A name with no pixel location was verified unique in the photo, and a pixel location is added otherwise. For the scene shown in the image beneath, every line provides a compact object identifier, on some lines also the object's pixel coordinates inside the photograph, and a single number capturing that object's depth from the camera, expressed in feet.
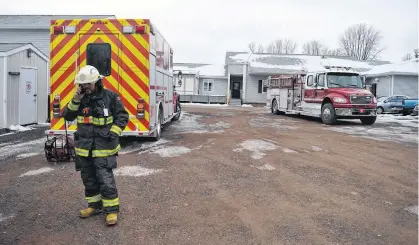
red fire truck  51.34
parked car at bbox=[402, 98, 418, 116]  79.87
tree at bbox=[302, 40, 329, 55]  263.08
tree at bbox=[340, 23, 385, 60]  230.48
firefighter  14.44
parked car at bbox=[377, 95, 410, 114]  80.94
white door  43.62
